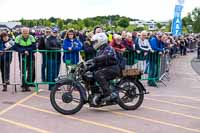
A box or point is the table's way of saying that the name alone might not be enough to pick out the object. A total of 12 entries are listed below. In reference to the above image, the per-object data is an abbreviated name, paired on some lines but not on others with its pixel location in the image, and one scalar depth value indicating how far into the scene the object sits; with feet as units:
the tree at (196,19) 226.58
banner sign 79.15
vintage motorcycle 29.71
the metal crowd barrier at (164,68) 47.17
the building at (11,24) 237.12
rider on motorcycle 30.04
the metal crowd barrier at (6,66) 38.96
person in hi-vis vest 38.32
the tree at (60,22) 300.71
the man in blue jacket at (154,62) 45.01
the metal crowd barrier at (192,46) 149.12
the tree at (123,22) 283.38
